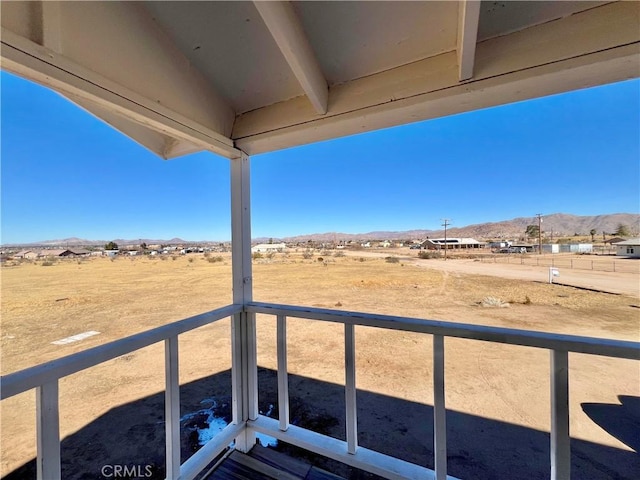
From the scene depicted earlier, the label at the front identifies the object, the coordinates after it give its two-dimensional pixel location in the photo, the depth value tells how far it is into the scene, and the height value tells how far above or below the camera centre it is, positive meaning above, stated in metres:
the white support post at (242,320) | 1.47 -0.49
